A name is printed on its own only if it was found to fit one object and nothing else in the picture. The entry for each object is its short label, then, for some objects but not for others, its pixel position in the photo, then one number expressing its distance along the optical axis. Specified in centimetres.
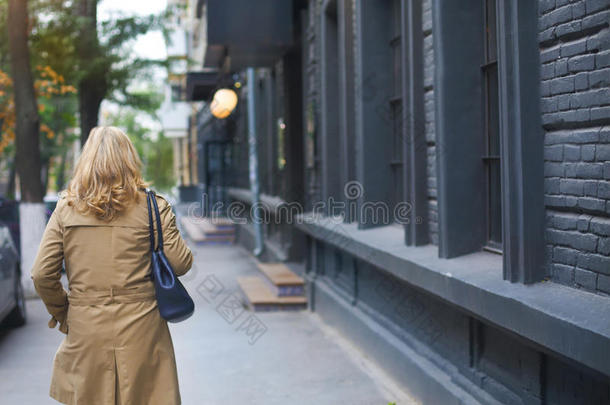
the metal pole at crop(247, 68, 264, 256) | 1561
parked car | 844
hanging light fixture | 1677
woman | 383
